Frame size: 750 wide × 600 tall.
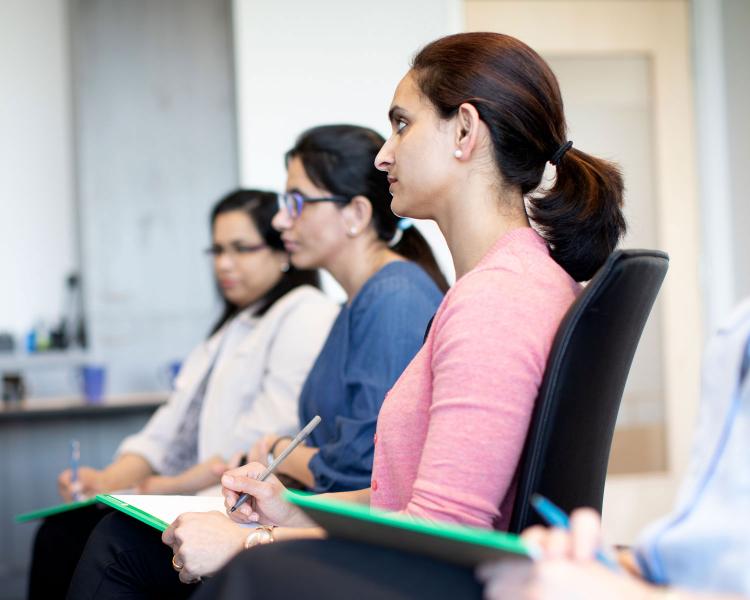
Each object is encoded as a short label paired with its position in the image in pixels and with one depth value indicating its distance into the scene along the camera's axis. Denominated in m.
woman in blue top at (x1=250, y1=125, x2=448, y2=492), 1.83
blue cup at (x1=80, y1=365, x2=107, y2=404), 3.46
